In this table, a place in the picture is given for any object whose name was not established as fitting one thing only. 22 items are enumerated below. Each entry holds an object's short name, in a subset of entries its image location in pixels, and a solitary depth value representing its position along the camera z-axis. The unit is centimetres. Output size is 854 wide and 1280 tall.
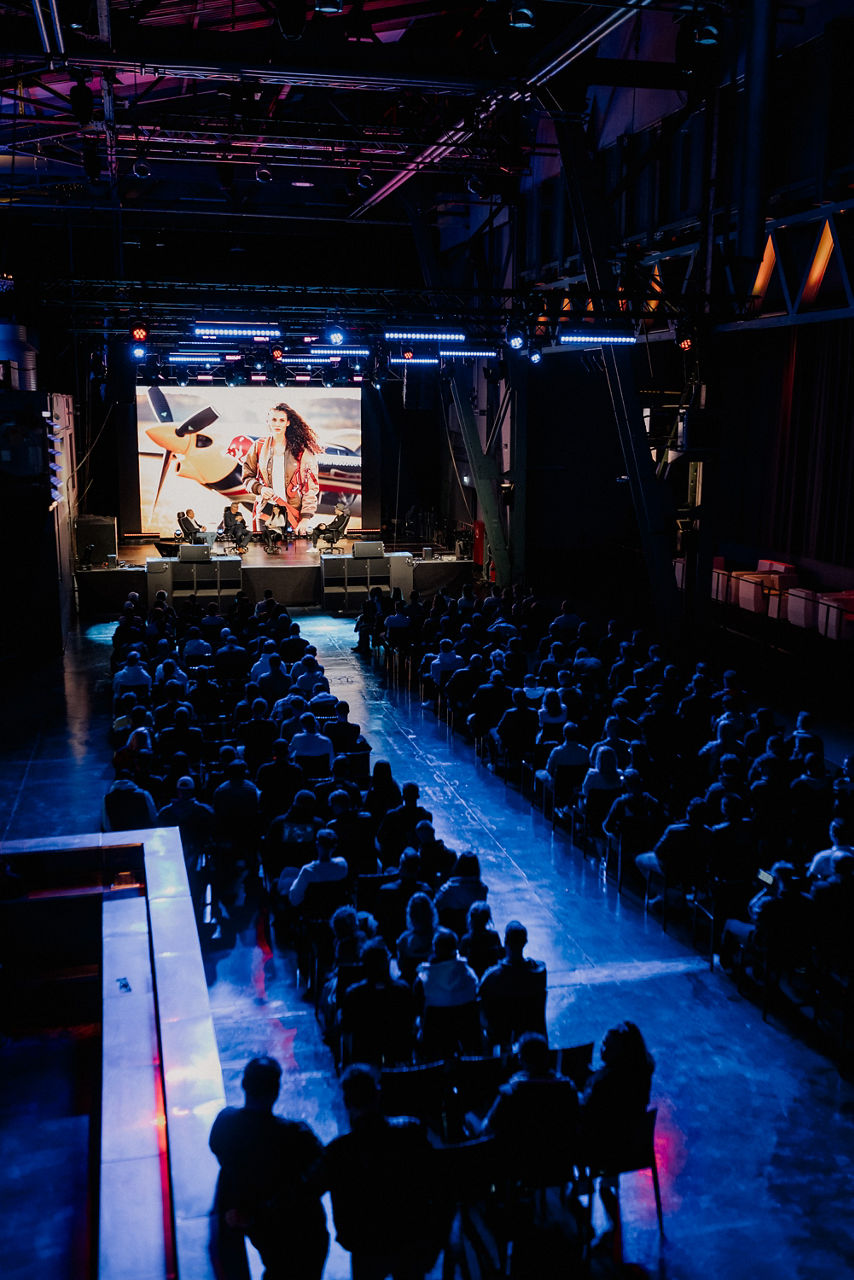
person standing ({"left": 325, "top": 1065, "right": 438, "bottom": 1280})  412
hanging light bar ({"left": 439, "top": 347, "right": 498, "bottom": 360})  1800
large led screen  2614
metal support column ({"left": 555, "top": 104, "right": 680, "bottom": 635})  1478
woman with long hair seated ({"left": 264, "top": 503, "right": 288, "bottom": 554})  2488
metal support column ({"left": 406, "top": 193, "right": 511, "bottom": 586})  2231
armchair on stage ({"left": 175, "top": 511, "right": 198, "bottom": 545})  2524
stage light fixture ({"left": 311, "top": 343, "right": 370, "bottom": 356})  2082
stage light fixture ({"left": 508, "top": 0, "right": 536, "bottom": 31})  813
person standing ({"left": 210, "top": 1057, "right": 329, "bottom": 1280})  382
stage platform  2120
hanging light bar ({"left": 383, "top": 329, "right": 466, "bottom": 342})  1538
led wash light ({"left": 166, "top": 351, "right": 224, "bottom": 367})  2069
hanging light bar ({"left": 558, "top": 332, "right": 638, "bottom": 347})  1452
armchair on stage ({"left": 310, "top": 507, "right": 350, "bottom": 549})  2578
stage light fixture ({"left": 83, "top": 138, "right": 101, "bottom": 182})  1316
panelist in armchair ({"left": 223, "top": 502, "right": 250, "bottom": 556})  2520
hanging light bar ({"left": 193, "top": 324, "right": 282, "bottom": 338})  1465
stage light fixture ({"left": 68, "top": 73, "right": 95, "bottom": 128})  1062
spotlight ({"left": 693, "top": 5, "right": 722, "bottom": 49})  873
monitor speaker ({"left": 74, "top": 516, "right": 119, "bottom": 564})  2186
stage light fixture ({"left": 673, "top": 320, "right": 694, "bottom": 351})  1342
